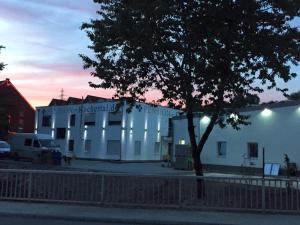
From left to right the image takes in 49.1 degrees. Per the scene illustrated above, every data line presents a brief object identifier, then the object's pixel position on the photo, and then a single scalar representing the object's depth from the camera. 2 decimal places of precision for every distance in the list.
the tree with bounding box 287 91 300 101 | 38.63
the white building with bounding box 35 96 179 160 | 37.20
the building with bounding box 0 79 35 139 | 48.31
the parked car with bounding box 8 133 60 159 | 27.25
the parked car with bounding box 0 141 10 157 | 28.31
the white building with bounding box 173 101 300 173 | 20.85
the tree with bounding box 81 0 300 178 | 9.64
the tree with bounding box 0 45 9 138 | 27.14
